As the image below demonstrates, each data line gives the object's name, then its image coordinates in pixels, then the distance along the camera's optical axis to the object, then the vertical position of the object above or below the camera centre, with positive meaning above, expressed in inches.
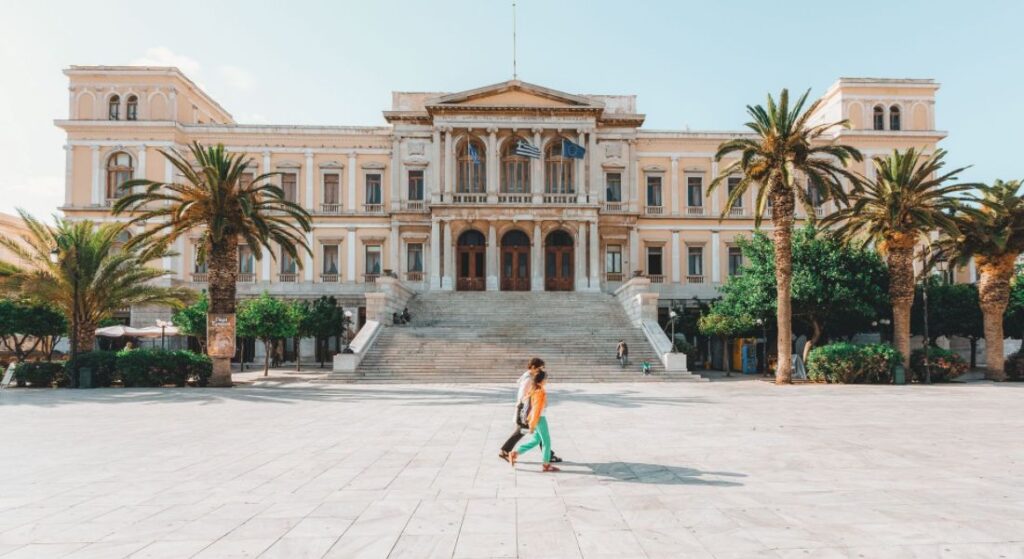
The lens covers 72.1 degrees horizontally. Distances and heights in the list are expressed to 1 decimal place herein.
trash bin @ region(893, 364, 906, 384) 1016.2 -86.0
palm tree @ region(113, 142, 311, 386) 941.8 +128.4
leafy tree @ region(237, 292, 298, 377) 1109.1 -7.0
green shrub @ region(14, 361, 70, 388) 960.3 -81.0
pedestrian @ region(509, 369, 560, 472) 364.2 -54.6
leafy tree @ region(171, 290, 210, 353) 1176.2 -5.7
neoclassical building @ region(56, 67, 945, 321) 1616.6 +329.2
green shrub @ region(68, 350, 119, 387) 941.2 -66.1
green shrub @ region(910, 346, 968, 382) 1063.6 -75.0
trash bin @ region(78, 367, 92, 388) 932.6 -82.7
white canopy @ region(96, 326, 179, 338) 1284.4 -30.1
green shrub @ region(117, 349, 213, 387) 941.2 -69.6
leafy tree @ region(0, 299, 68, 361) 1195.3 -9.1
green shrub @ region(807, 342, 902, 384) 1013.8 -69.8
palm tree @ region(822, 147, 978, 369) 1032.2 +153.1
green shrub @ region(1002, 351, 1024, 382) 1127.8 -83.9
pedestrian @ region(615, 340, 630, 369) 1076.5 -59.2
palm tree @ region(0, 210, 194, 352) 955.3 +58.7
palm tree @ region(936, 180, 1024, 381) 1092.5 +106.4
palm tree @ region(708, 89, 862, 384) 1008.2 +214.7
